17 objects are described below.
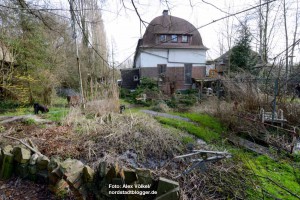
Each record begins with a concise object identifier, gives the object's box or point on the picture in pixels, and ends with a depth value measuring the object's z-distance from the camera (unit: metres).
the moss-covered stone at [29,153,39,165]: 2.47
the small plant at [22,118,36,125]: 4.70
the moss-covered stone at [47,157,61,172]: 2.23
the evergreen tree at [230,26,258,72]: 12.36
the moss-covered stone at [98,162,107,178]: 2.07
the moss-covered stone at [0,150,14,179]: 2.59
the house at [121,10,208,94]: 14.28
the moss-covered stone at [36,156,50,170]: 2.38
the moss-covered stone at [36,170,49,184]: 2.41
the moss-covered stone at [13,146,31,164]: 2.51
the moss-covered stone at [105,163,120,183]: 1.96
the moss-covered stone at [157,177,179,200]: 1.73
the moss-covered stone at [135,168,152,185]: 1.83
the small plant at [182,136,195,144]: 3.92
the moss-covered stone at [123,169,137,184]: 1.88
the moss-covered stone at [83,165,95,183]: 2.09
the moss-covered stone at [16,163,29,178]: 2.53
